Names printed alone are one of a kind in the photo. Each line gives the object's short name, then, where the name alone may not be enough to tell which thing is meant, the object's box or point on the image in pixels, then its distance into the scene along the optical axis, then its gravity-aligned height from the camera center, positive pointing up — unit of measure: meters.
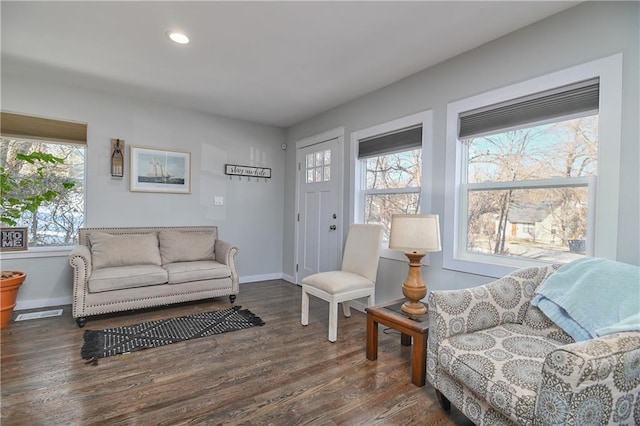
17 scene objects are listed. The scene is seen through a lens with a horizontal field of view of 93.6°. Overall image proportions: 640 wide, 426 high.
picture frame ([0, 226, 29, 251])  3.04 -0.38
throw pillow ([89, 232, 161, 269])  3.15 -0.50
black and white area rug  2.32 -1.12
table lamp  2.15 -0.25
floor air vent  2.90 -1.12
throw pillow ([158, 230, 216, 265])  3.59 -0.50
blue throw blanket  1.38 -0.42
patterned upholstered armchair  1.04 -0.67
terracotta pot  2.61 -0.83
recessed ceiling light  2.28 +1.30
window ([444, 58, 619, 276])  1.84 +0.29
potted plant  2.65 +0.03
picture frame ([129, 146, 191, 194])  3.71 +0.44
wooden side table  1.90 -0.80
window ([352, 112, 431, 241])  2.88 +0.43
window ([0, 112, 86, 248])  3.13 +0.38
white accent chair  2.56 -0.64
